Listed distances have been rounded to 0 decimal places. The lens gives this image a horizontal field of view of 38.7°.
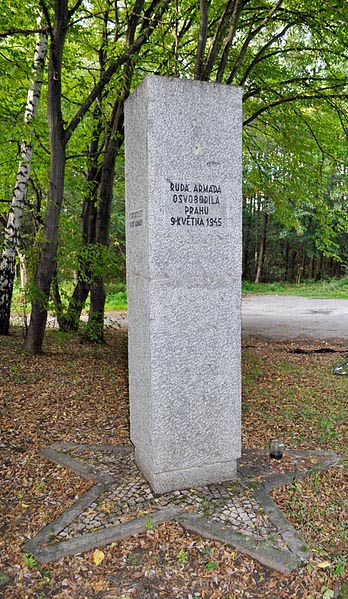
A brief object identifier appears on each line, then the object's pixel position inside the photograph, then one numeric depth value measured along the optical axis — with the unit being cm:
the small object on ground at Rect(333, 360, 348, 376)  805
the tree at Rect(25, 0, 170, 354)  621
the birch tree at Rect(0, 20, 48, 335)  751
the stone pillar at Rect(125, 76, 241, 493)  331
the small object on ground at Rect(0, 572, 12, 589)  281
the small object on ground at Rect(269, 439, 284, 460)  421
